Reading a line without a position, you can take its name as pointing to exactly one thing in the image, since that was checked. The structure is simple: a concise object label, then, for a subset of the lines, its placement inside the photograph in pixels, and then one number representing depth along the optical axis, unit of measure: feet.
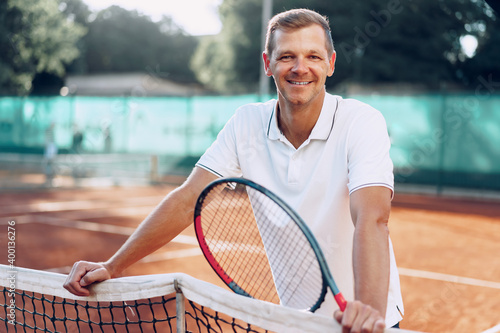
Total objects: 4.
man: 5.91
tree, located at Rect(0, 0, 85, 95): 54.70
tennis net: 5.35
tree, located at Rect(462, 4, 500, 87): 71.82
